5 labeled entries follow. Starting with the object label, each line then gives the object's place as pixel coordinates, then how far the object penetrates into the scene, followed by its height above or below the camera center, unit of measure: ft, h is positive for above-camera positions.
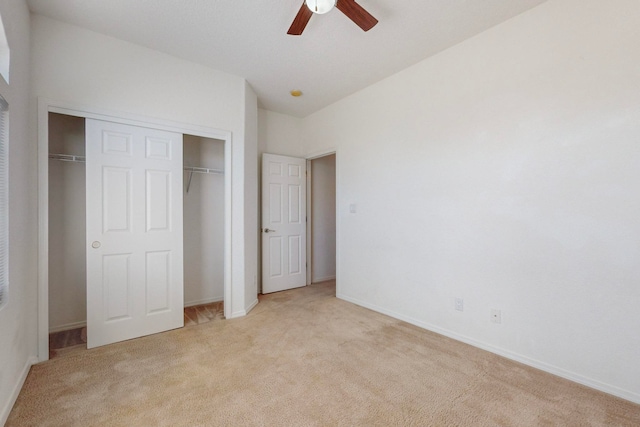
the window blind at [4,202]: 5.59 +0.23
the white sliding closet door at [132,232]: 8.34 -0.59
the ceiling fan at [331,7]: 6.27 +4.54
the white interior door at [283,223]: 13.75 -0.52
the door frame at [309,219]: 14.72 -0.37
